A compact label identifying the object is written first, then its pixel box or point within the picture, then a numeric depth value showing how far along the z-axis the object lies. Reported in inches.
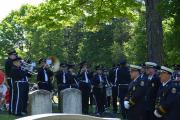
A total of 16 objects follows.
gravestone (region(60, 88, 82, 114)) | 634.2
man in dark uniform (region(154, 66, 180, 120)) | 399.9
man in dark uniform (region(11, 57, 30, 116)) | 606.2
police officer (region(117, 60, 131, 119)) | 690.8
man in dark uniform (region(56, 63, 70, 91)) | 689.6
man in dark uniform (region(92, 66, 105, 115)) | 729.0
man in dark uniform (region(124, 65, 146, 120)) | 455.5
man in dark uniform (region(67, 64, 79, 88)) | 696.4
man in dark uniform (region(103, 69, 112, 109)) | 753.5
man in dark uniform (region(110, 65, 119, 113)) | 703.1
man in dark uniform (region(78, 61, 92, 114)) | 706.8
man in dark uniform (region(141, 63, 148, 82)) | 458.3
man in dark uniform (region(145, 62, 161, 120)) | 455.2
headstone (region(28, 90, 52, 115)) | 580.1
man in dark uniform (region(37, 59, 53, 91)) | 662.7
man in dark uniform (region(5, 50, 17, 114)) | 609.8
